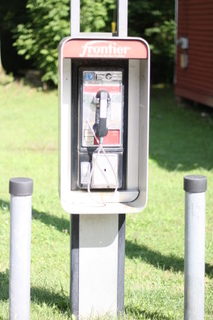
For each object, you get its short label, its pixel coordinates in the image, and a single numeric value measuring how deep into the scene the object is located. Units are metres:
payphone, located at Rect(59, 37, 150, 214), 4.79
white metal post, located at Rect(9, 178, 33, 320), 4.24
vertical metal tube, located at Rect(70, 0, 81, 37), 4.72
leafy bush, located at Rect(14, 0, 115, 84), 17.95
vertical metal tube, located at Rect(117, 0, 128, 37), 4.79
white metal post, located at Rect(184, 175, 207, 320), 4.47
